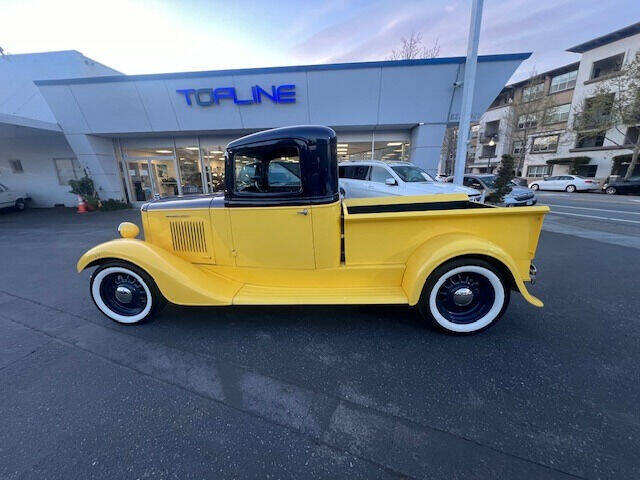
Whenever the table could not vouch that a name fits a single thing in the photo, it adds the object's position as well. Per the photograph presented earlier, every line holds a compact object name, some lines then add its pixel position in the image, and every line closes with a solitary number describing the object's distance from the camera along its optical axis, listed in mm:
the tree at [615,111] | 18297
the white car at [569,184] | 19312
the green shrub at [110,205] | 12109
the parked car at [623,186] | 17031
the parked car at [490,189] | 9531
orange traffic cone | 11913
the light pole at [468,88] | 7471
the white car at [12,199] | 12289
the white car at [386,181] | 7008
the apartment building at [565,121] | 22484
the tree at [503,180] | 7309
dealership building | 9273
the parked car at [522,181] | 22438
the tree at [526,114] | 27406
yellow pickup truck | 2588
